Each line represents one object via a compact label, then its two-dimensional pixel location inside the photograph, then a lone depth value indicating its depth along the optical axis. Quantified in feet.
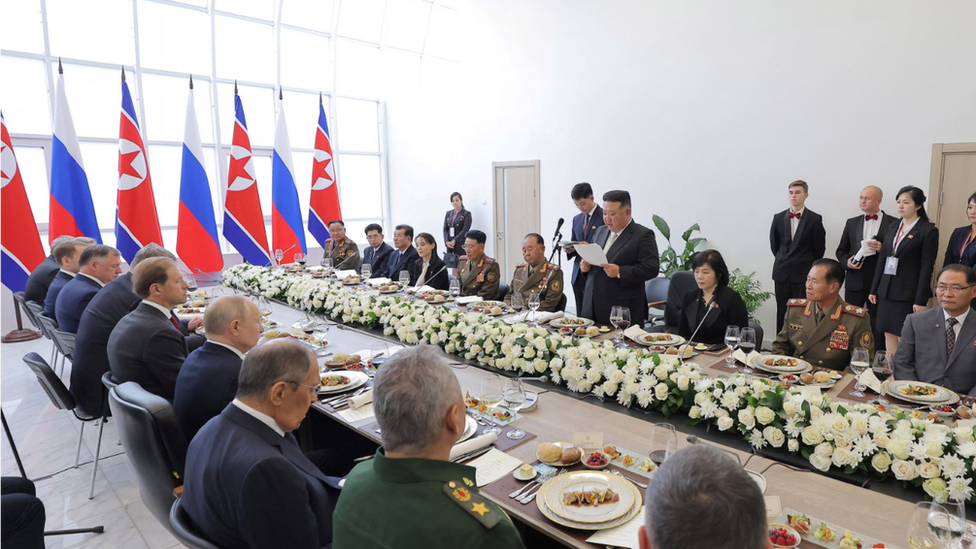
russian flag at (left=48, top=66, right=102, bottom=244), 20.11
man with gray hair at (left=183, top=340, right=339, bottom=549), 4.83
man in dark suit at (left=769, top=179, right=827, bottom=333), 16.96
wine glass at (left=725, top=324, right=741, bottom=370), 8.36
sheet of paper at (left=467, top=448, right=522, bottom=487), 5.61
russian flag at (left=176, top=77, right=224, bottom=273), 23.00
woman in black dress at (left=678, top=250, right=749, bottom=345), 11.08
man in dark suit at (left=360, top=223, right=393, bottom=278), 21.84
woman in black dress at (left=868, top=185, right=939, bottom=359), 14.70
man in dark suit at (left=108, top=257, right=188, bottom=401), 8.70
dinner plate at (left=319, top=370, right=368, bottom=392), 8.09
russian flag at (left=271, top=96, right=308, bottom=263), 25.96
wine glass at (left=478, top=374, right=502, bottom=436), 6.89
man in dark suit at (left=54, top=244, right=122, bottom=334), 12.88
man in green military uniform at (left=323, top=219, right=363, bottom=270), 23.38
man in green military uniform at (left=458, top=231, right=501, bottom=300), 17.08
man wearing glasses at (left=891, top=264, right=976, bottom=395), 8.45
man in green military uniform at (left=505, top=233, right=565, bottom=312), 14.70
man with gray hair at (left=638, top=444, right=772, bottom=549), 2.68
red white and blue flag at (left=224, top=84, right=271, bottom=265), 23.68
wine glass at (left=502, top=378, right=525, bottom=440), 6.83
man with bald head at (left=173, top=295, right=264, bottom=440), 7.16
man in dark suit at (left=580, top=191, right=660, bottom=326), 13.70
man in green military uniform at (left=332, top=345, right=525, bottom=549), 3.65
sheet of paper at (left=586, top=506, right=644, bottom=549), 4.47
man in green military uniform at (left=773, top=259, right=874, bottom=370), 9.28
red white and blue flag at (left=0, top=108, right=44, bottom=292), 17.98
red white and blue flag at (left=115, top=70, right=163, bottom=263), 20.86
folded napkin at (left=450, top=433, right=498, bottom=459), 5.96
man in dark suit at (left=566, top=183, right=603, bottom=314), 17.70
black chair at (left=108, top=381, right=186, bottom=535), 6.14
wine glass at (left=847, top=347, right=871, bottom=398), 7.34
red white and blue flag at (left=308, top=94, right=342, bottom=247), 26.94
